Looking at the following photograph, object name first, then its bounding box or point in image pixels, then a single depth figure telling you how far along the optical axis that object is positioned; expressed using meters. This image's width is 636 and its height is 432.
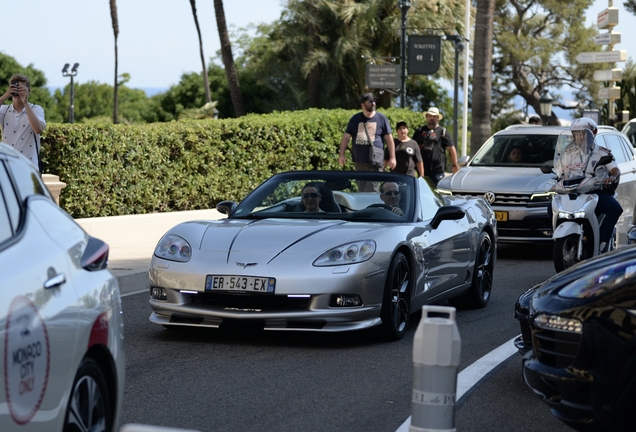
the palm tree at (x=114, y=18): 62.44
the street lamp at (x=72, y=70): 64.62
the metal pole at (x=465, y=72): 41.12
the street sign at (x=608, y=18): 32.94
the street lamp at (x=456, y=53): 30.15
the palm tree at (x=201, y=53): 59.25
